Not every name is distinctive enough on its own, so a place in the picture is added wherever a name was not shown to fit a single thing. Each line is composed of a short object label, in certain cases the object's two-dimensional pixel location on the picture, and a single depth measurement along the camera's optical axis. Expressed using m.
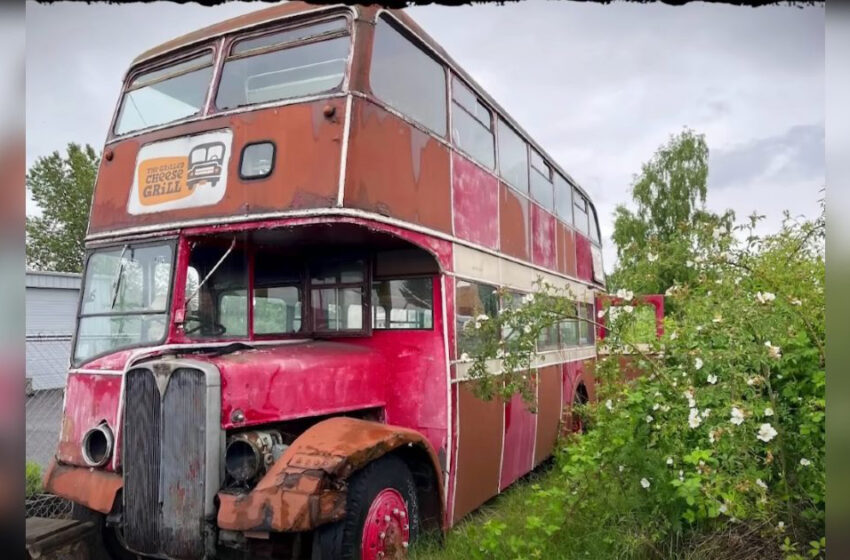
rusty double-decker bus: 3.92
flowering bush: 3.35
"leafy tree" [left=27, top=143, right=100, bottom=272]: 23.36
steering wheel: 4.80
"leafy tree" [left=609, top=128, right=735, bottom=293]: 24.28
